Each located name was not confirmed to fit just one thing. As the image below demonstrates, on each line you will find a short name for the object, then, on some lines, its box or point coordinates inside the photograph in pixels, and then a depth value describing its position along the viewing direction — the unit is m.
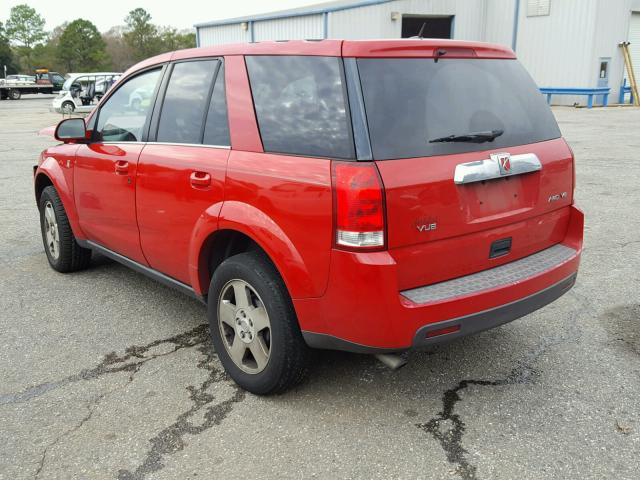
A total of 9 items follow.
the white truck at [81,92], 26.00
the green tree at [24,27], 111.25
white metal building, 24.71
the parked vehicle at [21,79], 46.69
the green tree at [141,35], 101.36
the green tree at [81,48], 93.38
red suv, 2.68
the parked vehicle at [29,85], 45.69
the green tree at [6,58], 80.00
